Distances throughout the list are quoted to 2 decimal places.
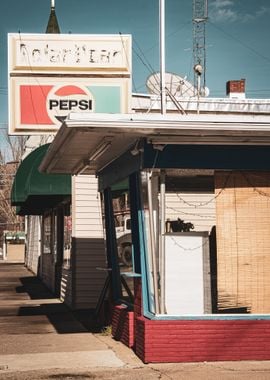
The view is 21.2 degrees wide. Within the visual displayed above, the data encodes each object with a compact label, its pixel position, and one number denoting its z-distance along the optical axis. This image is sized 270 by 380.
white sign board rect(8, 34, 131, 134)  16.38
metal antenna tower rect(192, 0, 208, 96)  23.27
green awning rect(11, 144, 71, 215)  17.33
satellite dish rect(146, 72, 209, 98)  19.33
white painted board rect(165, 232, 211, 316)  10.24
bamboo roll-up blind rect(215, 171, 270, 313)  10.21
